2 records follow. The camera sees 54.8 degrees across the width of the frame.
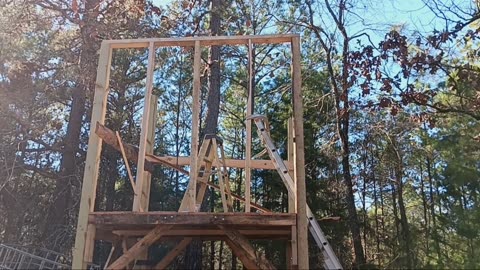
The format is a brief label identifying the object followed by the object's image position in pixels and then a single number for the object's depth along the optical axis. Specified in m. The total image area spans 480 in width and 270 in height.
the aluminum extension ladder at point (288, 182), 4.27
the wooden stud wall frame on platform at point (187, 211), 4.27
